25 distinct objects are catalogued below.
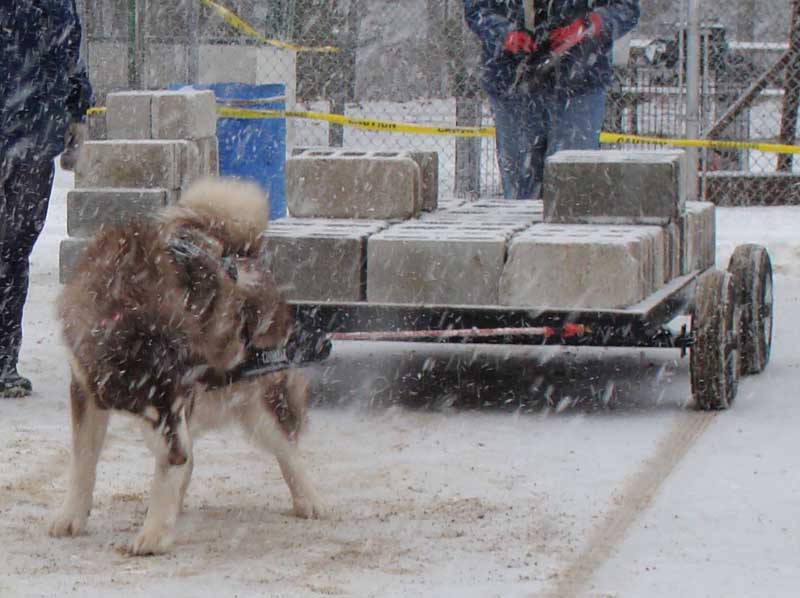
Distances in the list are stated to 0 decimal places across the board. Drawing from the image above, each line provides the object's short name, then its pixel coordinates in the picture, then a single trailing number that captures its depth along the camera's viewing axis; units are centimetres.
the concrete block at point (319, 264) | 1271
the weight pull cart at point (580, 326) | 1234
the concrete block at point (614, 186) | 1306
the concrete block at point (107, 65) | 3019
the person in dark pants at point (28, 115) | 1337
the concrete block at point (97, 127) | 2881
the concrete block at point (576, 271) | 1225
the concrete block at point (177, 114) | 2036
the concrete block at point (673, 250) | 1357
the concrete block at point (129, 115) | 2023
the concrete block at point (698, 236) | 1447
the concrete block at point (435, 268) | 1249
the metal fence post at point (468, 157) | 2627
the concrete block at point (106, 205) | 1858
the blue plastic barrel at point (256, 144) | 2420
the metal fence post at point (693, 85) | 2267
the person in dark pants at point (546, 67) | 1706
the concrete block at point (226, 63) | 2714
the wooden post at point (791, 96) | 2628
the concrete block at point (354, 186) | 1391
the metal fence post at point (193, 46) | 2641
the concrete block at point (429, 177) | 1475
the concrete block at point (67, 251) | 1859
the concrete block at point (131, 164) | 1892
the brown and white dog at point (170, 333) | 859
